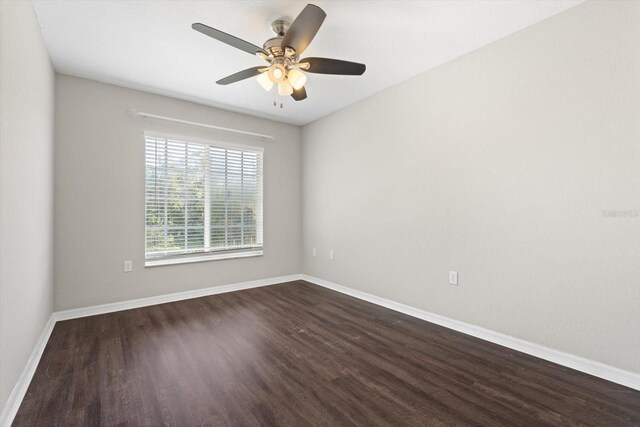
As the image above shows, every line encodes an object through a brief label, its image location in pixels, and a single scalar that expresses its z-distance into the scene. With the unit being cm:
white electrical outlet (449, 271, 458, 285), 279
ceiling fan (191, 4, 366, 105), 190
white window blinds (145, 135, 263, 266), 360
